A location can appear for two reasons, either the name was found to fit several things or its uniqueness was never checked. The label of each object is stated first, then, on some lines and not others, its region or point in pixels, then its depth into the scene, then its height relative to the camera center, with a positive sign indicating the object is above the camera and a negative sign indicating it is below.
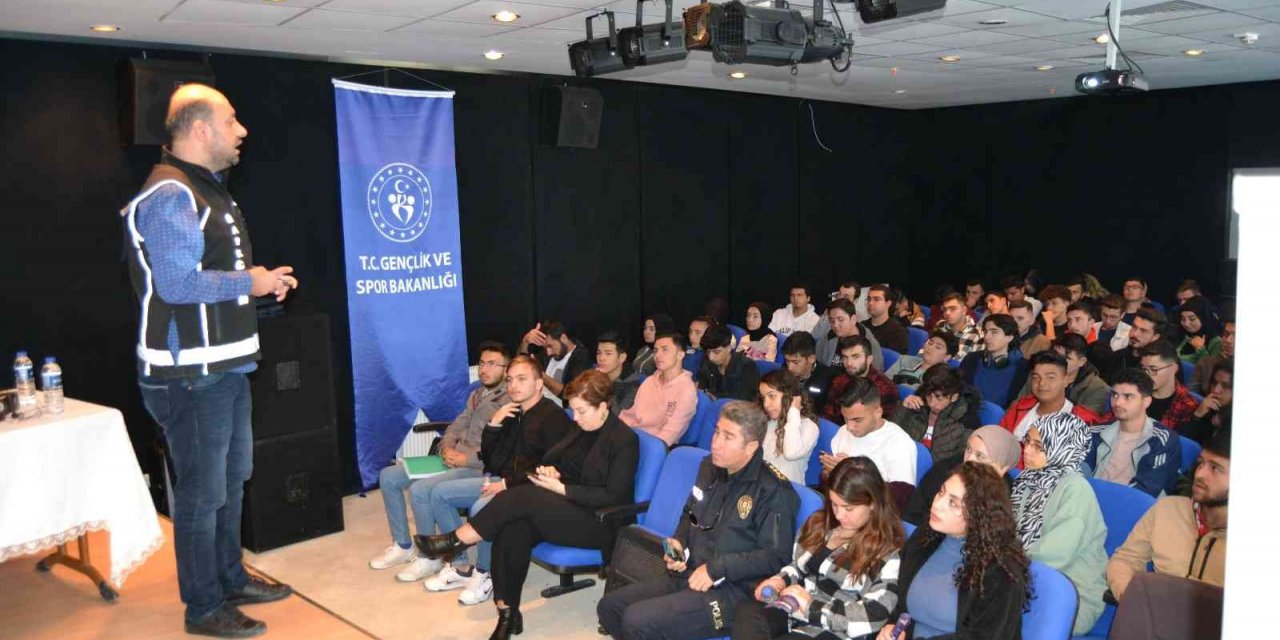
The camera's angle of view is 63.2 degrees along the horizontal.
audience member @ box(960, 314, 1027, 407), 6.41 -0.89
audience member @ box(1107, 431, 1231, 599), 3.24 -1.01
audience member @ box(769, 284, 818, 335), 8.90 -0.76
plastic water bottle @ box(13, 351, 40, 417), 4.41 -0.61
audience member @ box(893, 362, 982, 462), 5.03 -0.92
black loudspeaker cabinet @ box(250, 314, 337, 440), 5.51 -0.74
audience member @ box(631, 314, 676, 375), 7.54 -0.86
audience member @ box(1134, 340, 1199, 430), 5.42 -0.89
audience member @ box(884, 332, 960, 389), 6.36 -0.85
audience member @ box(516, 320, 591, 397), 7.24 -0.83
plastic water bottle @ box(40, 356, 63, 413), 4.47 -0.61
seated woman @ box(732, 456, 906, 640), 3.30 -1.14
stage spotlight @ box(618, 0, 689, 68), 5.27 +0.96
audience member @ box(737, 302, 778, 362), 8.00 -0.88
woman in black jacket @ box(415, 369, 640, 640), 4.34 -1.13
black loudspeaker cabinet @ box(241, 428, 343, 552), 5.55 -1.36
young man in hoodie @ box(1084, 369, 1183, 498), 4.36 -0.97
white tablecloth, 4.12 -0.99
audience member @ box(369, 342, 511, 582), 5.20 -1.21
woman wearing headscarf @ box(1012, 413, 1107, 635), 3.44 -1.05
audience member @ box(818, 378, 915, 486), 4.51 -0.93
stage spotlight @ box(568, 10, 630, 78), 5.53 +0.97
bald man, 3.72 -0.26
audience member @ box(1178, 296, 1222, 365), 7.37 -0.78
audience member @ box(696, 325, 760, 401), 6.55 -0.89
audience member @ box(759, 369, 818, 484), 4.88 -0.93
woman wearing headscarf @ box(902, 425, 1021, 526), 3.97 -0.91
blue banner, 6.90 -0.16
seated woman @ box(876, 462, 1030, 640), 2.95 -1.01
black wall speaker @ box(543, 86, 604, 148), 7.93 +0.91
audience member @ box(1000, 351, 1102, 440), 5.03 -0.81
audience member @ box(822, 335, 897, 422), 5.98 -0.82
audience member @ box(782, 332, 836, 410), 6.29 -0.81
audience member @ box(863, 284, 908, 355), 7.61 -0.72
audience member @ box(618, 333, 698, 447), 5.69 -0.93
